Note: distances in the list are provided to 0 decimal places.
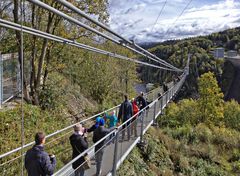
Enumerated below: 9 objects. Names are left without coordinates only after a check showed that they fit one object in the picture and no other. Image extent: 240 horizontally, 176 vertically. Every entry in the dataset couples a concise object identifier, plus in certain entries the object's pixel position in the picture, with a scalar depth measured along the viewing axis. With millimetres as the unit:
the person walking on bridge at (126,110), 4289
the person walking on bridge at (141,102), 5411
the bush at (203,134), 11019
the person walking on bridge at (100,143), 2605
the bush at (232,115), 20528
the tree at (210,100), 21259
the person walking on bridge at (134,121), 4136
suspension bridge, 1780
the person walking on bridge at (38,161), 2019
